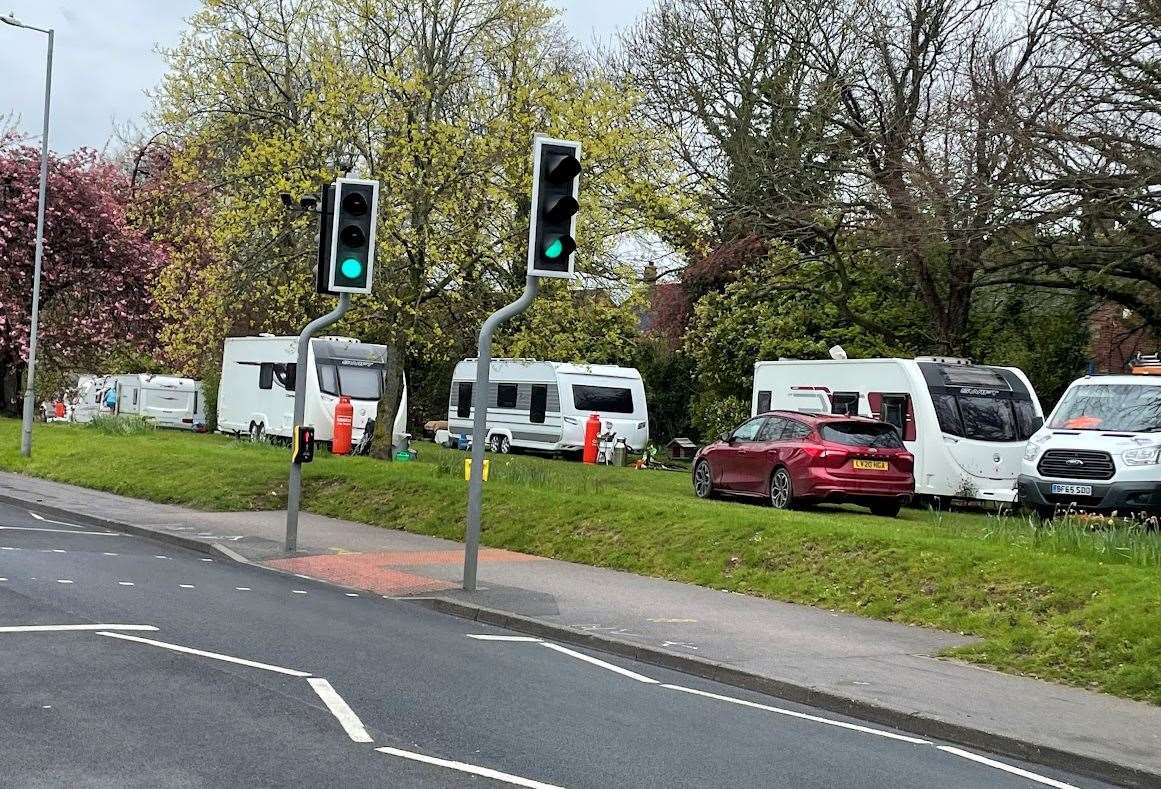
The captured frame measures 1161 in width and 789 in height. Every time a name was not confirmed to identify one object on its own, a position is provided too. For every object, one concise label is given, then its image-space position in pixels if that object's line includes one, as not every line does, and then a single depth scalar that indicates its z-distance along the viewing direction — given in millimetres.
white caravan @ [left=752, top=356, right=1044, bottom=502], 23234
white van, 17391
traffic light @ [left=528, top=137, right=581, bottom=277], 12422
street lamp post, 28031
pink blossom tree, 39750
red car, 20375
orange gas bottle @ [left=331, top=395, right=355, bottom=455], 33656
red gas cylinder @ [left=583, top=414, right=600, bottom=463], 36469
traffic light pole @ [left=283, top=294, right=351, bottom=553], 15750
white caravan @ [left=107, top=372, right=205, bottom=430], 52250
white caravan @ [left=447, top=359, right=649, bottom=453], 38688
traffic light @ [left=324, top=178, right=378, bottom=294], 14836
